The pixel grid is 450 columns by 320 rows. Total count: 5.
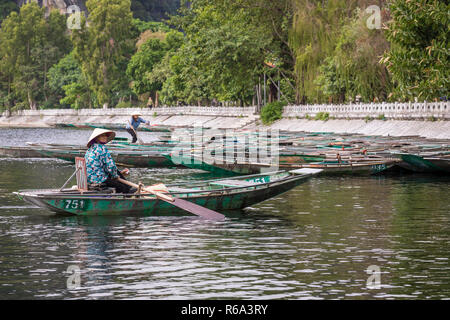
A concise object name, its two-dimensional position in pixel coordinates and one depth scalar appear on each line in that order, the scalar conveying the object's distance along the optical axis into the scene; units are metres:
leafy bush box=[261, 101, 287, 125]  65.94
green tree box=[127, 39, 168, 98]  105.06
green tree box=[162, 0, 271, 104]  62.19
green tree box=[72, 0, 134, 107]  105.38
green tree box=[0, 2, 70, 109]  121.50
